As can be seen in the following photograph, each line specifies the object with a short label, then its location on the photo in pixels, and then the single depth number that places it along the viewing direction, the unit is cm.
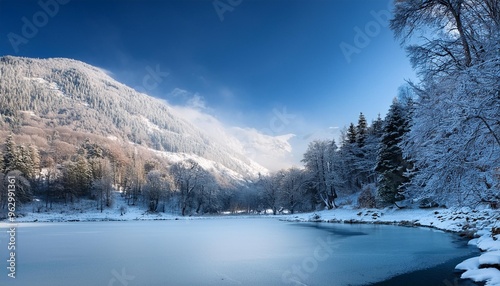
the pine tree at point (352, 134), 5346
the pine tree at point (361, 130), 4934
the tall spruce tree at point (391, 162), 3164
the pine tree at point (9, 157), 5431
